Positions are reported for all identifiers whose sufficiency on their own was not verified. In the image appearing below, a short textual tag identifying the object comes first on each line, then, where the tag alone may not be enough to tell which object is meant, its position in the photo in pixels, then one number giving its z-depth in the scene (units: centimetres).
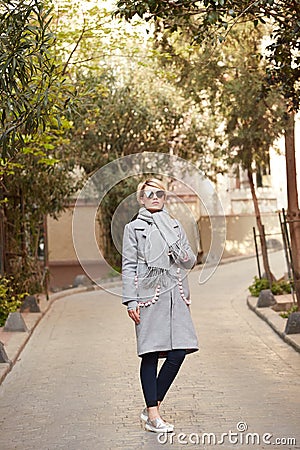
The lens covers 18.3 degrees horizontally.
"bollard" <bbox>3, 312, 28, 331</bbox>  1516
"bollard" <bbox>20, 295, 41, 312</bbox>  1839
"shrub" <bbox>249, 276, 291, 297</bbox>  1900
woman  771
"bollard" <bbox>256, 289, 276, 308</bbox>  1753
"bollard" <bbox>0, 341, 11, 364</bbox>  1188
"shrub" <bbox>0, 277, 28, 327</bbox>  1633
